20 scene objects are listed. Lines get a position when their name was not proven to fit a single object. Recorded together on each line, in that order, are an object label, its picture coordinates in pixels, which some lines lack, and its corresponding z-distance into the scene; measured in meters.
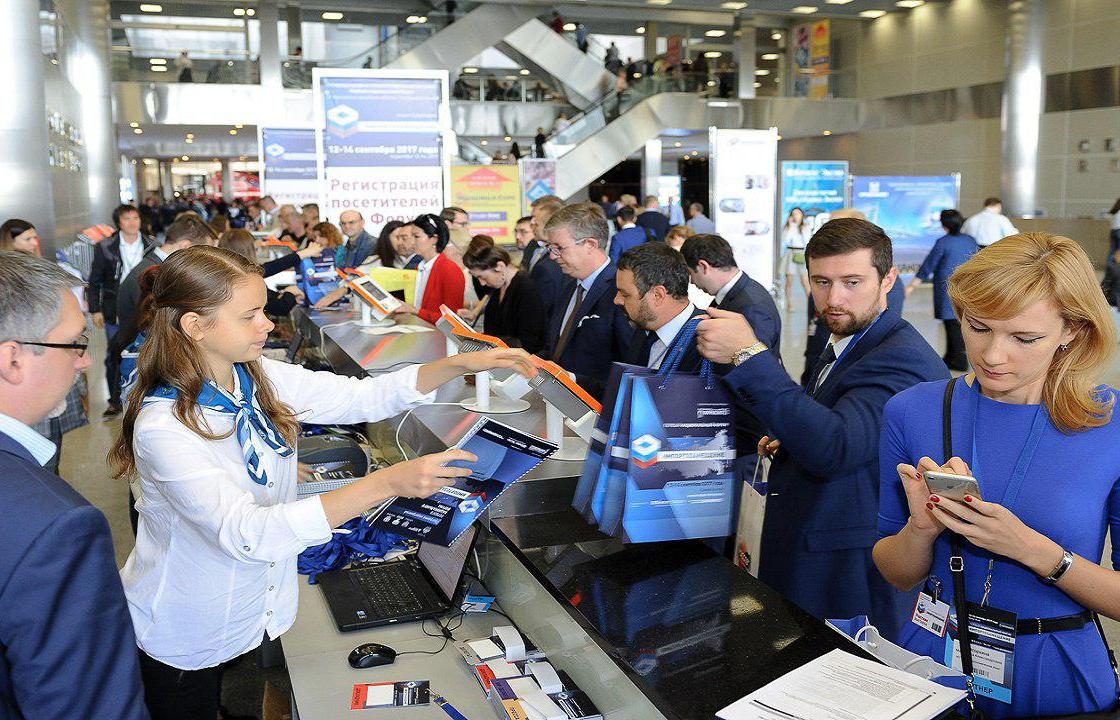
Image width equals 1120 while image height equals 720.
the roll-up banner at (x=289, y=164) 16.14
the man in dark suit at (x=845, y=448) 2.10
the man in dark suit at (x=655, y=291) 3.12
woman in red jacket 6.62
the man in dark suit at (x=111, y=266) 8.41
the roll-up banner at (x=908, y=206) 16.22
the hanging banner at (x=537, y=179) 15.50
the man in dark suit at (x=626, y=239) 9.71
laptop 2.53
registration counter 1.59
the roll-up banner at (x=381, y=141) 7.84
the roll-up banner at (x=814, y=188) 16.05
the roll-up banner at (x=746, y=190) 13.57
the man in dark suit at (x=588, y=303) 3.97
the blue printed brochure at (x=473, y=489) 1.76
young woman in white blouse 1.82
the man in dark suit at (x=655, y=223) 12.37
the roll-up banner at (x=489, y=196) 13.88
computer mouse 2.28
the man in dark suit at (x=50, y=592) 1.08
